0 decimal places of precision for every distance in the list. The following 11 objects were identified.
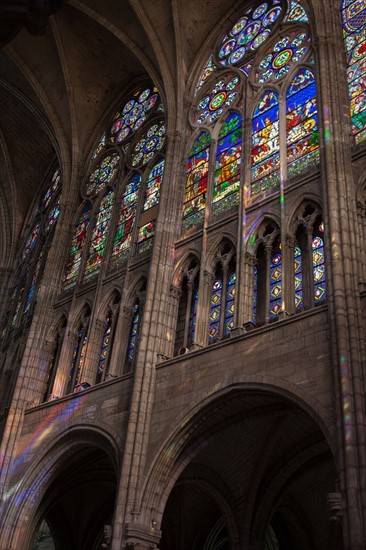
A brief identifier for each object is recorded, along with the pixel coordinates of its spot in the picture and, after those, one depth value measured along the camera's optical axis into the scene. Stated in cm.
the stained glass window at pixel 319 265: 1238
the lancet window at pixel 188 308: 1438
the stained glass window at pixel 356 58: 1367
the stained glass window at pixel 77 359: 1641
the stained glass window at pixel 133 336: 1542
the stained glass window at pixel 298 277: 1261
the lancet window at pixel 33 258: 2088
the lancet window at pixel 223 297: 1368
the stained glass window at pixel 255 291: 1335
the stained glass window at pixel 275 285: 1298
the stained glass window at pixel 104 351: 1599
